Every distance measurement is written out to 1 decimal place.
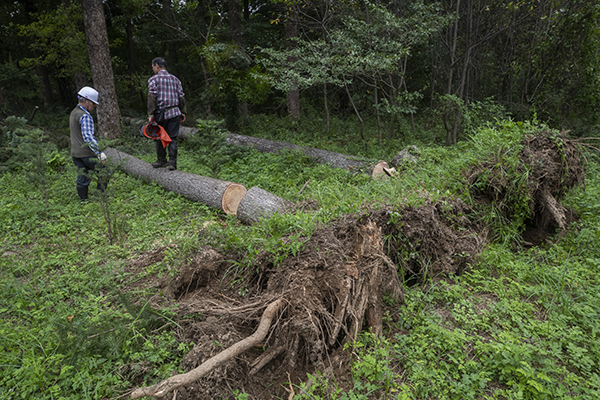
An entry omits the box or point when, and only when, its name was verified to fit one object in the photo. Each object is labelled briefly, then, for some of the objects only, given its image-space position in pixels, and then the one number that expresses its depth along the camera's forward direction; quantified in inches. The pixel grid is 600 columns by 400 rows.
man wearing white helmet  227.3
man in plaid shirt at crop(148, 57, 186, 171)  250.2
